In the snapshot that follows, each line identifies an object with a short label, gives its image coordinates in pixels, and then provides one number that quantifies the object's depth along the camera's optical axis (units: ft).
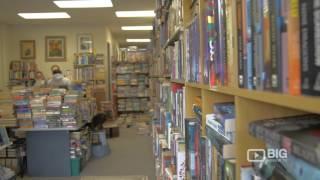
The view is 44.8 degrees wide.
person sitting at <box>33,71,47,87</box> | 31.86
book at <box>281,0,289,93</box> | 1.97
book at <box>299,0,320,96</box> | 1.72
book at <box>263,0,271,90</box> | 2.18
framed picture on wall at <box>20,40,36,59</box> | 32.24
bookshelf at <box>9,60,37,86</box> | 31.59
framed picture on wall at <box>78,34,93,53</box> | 32.53
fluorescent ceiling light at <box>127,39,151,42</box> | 45.96
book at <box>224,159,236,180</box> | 3.17
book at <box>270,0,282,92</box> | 2.06
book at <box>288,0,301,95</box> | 1.86
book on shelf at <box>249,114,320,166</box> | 1.92
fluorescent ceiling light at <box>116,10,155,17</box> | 27.07
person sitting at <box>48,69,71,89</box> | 23.58
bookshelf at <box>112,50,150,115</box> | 37.06
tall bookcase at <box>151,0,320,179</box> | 2.04
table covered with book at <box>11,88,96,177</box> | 17.33
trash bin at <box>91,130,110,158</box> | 21.22
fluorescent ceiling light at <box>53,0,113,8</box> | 23.09
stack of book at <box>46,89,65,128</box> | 17.30
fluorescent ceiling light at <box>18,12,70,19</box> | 26.99
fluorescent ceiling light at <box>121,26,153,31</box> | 34.56
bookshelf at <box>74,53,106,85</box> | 31.65
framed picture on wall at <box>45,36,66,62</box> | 32.45
